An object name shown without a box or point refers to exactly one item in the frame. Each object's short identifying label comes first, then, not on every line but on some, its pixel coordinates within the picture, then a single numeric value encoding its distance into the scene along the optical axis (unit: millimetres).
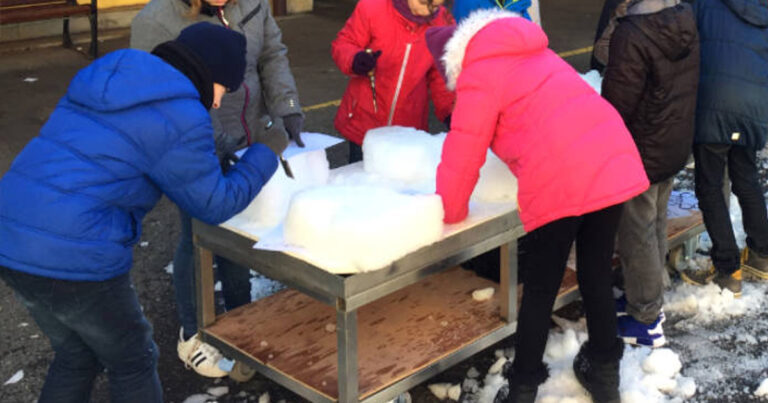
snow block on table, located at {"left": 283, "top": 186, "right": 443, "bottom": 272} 3133
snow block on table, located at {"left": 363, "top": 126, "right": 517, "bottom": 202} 3775
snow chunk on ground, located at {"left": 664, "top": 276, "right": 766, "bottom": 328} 4559
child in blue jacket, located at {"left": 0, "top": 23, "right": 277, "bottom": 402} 2785
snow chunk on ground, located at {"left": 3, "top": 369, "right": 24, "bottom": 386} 3928
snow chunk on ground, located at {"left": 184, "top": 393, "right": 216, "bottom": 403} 3826
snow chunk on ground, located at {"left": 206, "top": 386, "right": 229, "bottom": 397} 3877
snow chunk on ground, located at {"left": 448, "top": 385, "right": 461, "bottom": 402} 3862
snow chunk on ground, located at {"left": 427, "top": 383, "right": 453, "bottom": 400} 3891
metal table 3221
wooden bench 9031
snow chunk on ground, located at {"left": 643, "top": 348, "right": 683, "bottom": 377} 3977
